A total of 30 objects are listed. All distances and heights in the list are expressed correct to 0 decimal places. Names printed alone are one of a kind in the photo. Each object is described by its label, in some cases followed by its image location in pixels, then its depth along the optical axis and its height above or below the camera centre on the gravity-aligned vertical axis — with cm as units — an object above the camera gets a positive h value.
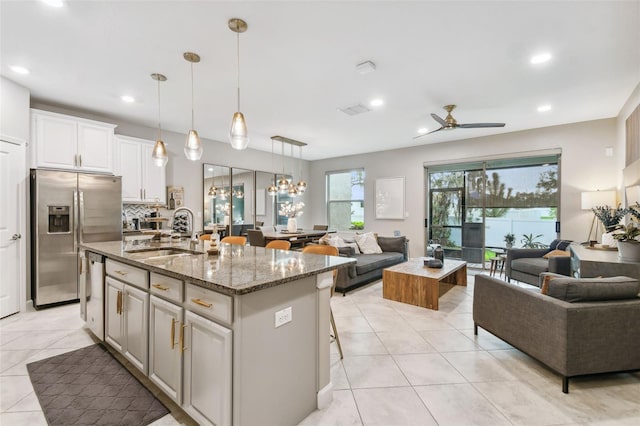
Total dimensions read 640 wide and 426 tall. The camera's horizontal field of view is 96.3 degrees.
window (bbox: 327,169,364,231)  796 +34
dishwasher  262 -79
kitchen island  144 -71
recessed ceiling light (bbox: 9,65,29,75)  309 +155
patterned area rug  181 -130
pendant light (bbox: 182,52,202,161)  286 +69
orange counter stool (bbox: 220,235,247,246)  397 -41
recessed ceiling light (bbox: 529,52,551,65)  285 +157
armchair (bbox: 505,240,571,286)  377 -75
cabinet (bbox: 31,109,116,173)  378 +96
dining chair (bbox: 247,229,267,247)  562 -54
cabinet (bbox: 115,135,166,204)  466 +67
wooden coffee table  376 -98
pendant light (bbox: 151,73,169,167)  315 +63
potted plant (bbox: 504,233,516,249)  584 -56
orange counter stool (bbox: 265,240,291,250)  342 -41
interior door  343 -19
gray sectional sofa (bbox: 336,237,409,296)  435 -89
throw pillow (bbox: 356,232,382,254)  564 -65
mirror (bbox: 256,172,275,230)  728 +28
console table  250 -49
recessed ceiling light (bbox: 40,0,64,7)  213 +156
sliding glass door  552 +15
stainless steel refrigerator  371 -20
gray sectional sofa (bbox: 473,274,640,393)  196 -80
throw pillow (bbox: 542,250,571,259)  411 -60
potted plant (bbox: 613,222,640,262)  258 -29
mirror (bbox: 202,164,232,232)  612 +32
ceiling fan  408 +126
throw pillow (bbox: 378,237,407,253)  587 -67
